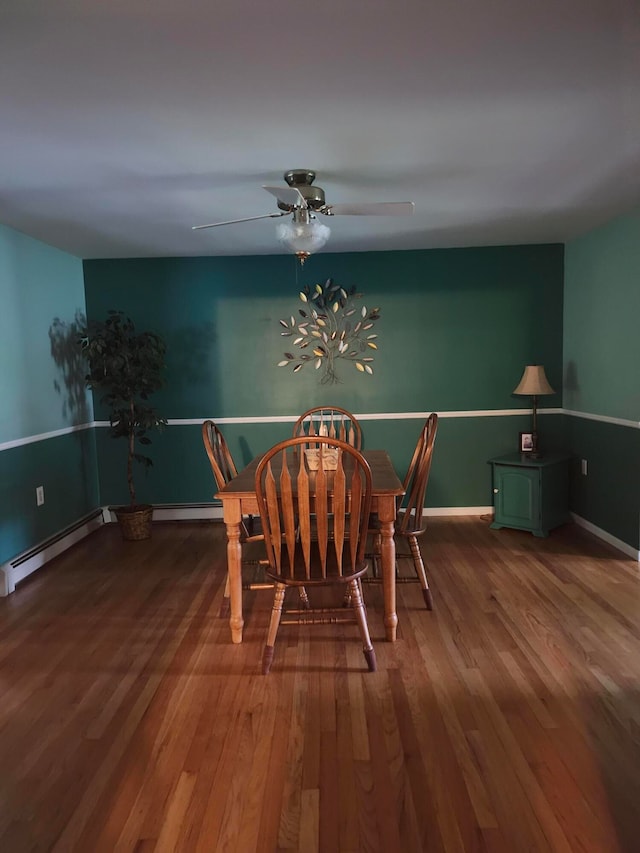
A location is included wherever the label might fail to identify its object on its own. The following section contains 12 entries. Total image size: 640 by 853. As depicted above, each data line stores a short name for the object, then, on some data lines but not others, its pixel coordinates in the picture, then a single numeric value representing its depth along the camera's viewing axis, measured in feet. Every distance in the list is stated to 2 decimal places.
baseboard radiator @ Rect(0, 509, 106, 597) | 10.65
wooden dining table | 7.96
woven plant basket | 13.51
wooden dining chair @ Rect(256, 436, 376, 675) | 7.04
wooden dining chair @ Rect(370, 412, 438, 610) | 8.77
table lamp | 13.46
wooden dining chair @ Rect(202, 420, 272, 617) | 9.16
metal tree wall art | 14.70
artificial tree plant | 13.01
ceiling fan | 8.52
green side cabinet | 13.01
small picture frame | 14.53
